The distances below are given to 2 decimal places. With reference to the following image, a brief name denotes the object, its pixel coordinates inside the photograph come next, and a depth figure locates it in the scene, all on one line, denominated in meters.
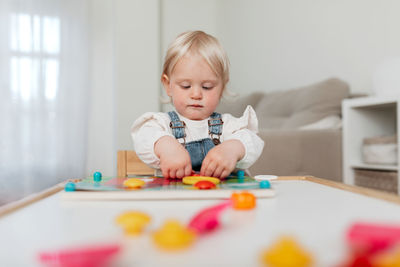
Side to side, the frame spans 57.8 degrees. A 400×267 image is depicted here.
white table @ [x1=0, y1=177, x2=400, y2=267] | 0.25
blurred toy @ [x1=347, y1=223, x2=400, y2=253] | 0.25
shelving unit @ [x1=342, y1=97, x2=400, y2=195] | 1.68
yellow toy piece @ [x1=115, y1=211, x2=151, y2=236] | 0.30
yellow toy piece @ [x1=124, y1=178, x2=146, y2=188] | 0.52
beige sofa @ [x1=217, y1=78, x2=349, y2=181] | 1.65
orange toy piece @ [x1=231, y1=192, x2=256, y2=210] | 0.41
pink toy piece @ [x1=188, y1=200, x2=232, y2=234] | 0.31
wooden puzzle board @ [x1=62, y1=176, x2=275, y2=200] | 0.47
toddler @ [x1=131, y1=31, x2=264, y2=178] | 0.75
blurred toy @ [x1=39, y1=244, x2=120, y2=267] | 0.22
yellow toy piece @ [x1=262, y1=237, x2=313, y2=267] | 0.22
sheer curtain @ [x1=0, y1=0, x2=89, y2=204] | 3.13
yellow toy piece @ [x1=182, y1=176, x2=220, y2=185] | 0.55
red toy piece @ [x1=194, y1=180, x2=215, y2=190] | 0.50
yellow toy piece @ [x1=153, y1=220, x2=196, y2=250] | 0.26
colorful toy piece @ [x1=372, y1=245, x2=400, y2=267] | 0.20
